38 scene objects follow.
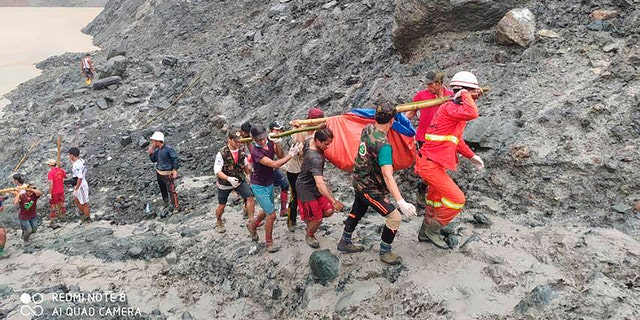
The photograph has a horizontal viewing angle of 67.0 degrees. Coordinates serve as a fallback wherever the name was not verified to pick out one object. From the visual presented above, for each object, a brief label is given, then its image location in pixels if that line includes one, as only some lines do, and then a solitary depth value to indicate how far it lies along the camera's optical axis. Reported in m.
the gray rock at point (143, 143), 10.45
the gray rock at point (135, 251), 6.46
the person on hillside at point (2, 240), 7.05
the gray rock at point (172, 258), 6.20
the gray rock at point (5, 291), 5.62
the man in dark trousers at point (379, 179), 4.11
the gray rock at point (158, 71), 13.93
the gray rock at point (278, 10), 12.87
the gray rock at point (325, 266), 4.80
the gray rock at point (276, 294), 5.08
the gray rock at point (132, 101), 12.74
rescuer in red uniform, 4.24
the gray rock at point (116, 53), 16.27
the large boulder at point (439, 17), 7.36
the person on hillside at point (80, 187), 7.81
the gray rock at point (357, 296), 4.43
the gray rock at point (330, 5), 11.23
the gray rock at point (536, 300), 3.74
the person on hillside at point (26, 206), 7.23
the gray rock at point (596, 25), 6.46
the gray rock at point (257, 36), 12.44
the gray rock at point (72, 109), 12.95
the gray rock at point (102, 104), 12.86
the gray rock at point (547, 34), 6.65
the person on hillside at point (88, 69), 14.81
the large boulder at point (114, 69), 14.20
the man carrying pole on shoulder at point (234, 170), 6.00
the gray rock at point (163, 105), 12.08
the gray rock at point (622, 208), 4.64
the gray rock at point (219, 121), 10.34
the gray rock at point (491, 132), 5.75
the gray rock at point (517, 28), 6.79
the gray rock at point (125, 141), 10.73
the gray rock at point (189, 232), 6.69
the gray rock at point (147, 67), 14.35
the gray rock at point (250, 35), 12.69
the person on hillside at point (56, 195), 8.09
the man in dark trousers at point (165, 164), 7.63
